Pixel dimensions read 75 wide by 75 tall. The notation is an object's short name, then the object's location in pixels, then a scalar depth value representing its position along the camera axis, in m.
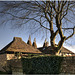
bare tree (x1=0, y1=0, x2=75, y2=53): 10.72
